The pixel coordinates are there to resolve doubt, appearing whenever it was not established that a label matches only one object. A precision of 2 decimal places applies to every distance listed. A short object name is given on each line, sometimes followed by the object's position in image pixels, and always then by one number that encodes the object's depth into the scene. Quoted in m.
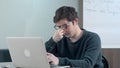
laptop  1.76
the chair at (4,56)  2.87
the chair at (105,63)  2.30
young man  2.01
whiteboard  3.20
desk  1.95
